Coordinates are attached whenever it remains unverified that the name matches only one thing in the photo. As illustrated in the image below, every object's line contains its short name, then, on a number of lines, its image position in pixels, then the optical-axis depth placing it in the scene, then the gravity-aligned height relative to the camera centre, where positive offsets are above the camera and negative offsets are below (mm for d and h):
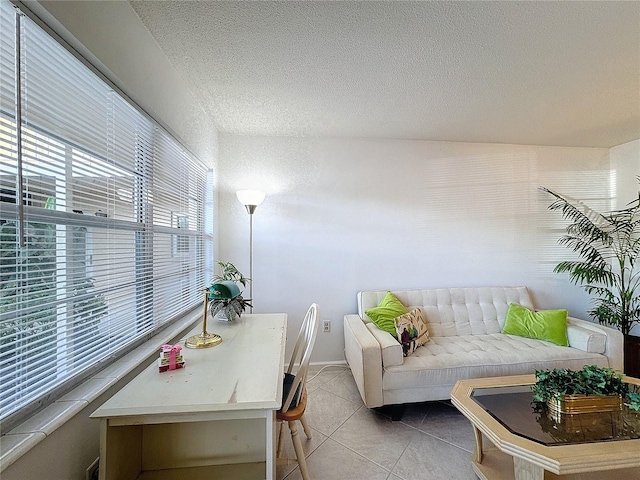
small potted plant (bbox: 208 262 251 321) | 1604 -401
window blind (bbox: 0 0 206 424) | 799 +80
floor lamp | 2455 +389
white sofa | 2004 -858
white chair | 1378 -819
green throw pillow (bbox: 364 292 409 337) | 2322 -606
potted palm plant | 2688 -183
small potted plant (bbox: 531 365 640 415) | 1408 -761
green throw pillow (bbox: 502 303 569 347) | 2373 -722
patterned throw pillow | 2195 -725
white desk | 931 -581
